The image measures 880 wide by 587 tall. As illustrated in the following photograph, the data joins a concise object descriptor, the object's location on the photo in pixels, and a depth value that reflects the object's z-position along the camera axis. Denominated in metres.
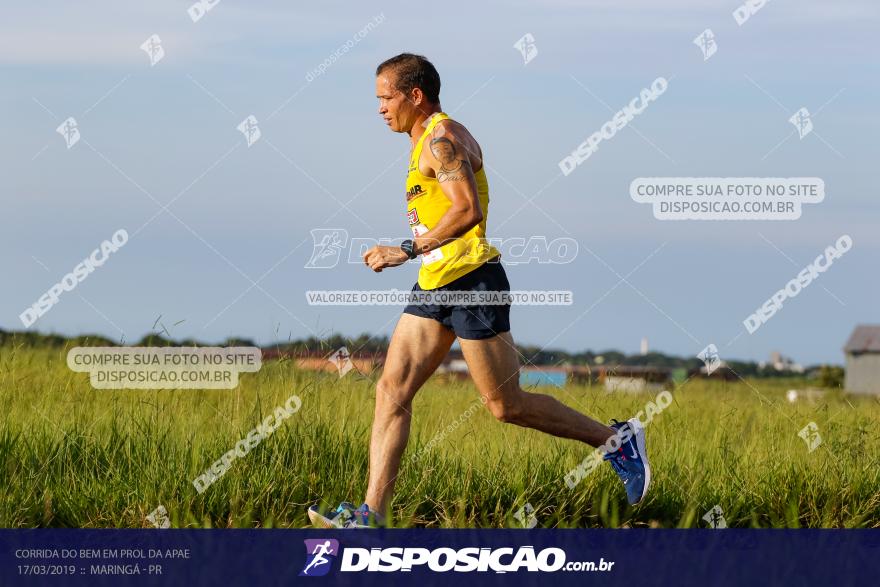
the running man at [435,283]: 11.77
